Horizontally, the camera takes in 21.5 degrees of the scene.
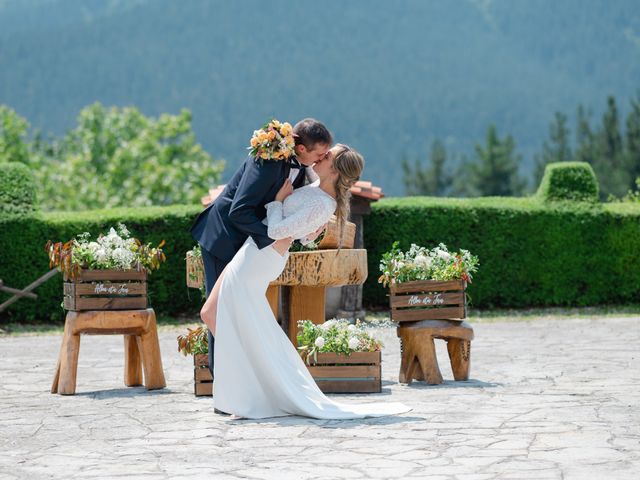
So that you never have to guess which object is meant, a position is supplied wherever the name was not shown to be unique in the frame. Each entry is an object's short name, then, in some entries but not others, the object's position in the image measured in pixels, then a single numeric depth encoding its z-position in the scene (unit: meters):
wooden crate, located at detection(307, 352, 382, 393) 13.72
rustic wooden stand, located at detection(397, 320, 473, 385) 14.38
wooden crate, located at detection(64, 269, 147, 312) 13.93
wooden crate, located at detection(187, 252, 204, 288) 14.29
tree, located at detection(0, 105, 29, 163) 80.28
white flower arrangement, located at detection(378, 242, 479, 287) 14.76
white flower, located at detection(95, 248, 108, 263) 14.11
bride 11.70
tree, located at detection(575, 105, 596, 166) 69.29
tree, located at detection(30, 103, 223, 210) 67.07
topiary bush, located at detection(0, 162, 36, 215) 25.90
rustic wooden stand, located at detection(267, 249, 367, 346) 14.47
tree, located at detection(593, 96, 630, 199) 61.00
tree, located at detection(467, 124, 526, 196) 77.39
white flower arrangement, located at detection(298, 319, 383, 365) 13.71
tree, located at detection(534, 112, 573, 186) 73.05
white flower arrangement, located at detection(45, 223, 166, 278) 14.06
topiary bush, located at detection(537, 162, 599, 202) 27.78
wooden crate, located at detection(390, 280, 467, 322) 14.55
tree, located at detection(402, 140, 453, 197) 87.99
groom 11.59
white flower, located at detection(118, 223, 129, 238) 14.37
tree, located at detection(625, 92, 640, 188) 62.83
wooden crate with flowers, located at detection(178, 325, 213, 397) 13.43
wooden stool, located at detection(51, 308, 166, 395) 13.91
